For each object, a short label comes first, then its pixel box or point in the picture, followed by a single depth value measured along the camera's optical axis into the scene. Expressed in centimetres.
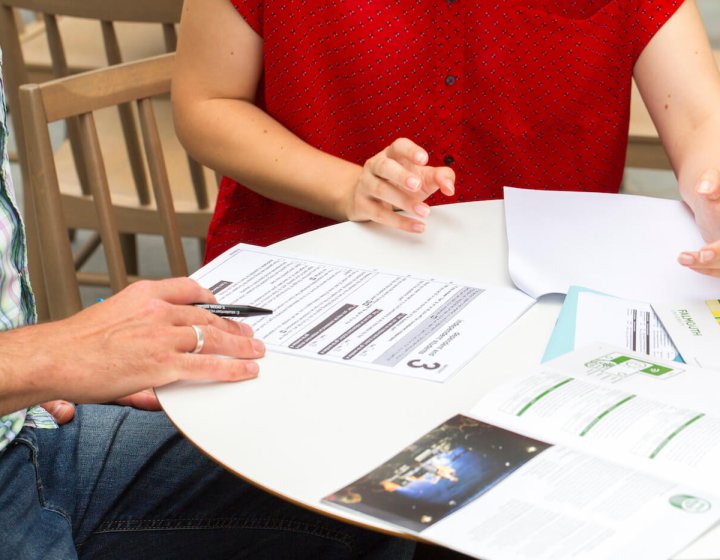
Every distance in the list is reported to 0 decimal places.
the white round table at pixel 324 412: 126
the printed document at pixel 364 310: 140
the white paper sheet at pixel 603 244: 150
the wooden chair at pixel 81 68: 225
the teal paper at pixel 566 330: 140
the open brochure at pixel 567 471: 119
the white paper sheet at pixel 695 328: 139
